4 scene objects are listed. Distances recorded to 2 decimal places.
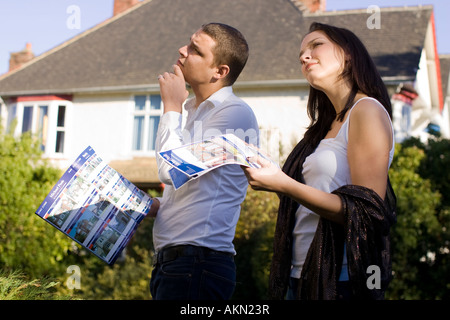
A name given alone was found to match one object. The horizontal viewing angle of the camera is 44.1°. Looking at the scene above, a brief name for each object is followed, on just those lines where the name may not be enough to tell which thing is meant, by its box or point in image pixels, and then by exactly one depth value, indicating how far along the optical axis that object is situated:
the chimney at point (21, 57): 22.16
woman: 2.34
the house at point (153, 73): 15.88
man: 2.74
